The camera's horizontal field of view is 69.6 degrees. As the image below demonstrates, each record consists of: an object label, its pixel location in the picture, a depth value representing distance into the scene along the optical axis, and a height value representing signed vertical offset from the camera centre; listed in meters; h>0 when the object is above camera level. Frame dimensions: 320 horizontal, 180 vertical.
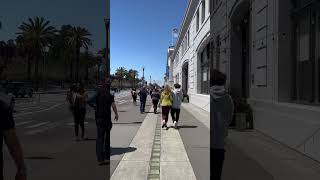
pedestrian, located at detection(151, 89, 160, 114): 11.83 -0.46
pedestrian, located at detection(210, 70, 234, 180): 2.79 -0.42
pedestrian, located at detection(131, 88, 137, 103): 17.04 -0.33
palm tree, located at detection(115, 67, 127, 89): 83.85 +6.46
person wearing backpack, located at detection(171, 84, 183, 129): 7.46 -0.42
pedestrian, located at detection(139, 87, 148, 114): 12.12 -0.63
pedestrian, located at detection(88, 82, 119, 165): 4.01 -0.62
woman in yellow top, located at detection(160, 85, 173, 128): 7.50 -0.45
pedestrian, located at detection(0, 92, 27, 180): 1.68 -0.35
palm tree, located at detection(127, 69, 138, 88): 85.57 +5.31
